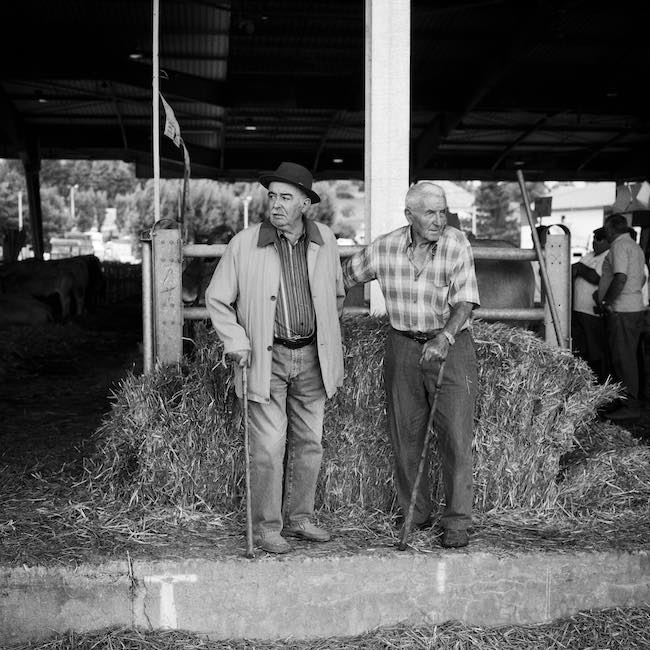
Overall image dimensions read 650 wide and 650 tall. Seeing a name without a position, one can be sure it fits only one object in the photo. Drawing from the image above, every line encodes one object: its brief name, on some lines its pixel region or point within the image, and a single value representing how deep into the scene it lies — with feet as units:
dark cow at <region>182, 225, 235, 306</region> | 26.10
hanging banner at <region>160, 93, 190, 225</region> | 20.27
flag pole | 18.71
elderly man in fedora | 14.23
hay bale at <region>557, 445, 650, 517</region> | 16.66
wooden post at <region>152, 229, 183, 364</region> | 17.49
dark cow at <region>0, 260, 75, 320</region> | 52.13
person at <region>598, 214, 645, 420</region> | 27.27
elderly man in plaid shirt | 14.57
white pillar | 18.76
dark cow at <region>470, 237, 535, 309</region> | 25.96
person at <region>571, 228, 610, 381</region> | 29.30
